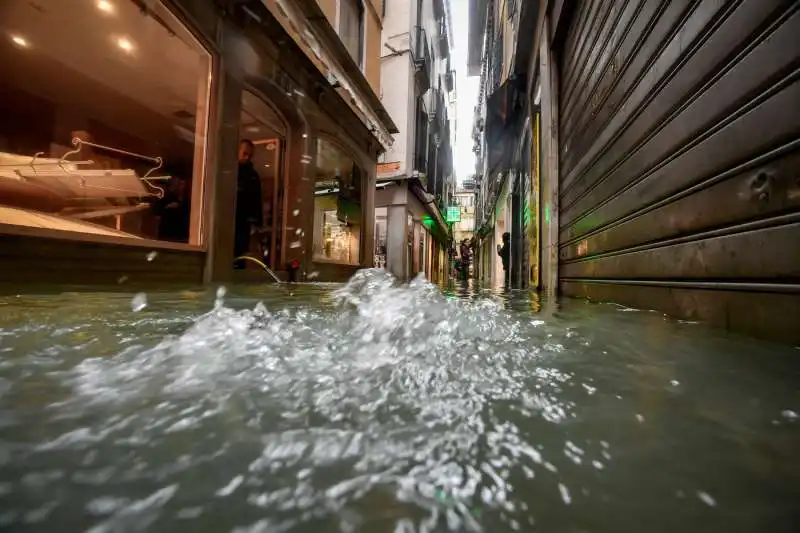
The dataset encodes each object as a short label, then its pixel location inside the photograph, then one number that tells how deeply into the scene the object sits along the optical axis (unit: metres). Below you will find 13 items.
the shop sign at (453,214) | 30.63
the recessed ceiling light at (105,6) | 4.99
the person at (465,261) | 21.01
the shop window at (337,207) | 9.52
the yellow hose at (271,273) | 5.95
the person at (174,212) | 6.86
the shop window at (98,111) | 5.05
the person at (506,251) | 11.90
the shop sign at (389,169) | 14.91
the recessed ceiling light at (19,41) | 5.58
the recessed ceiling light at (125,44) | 5.80
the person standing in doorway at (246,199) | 6.38
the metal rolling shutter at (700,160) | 1.61
